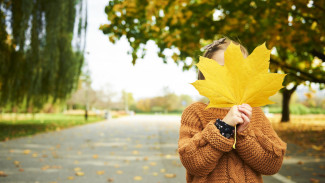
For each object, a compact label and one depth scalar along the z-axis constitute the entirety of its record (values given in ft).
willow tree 30.45
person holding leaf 3.86
